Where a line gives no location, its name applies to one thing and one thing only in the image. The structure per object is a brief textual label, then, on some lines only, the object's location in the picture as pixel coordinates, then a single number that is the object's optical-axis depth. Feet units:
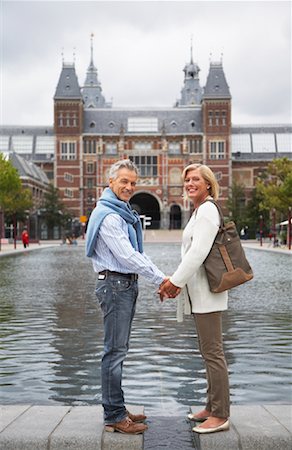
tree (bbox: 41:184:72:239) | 219.61
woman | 14.21
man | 14.25
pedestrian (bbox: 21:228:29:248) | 135.74
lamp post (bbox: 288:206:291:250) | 126.92
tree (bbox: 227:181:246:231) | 216.66
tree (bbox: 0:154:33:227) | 135.23
